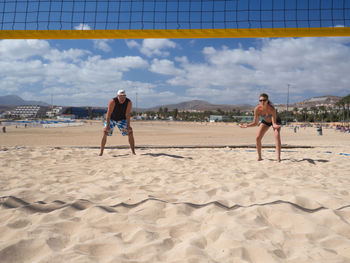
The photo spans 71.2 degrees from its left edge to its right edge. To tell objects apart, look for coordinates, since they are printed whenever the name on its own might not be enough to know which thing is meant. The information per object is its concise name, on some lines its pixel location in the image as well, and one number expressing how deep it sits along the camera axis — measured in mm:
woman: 4273
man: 4828
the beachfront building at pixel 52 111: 142825
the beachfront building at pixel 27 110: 155450
